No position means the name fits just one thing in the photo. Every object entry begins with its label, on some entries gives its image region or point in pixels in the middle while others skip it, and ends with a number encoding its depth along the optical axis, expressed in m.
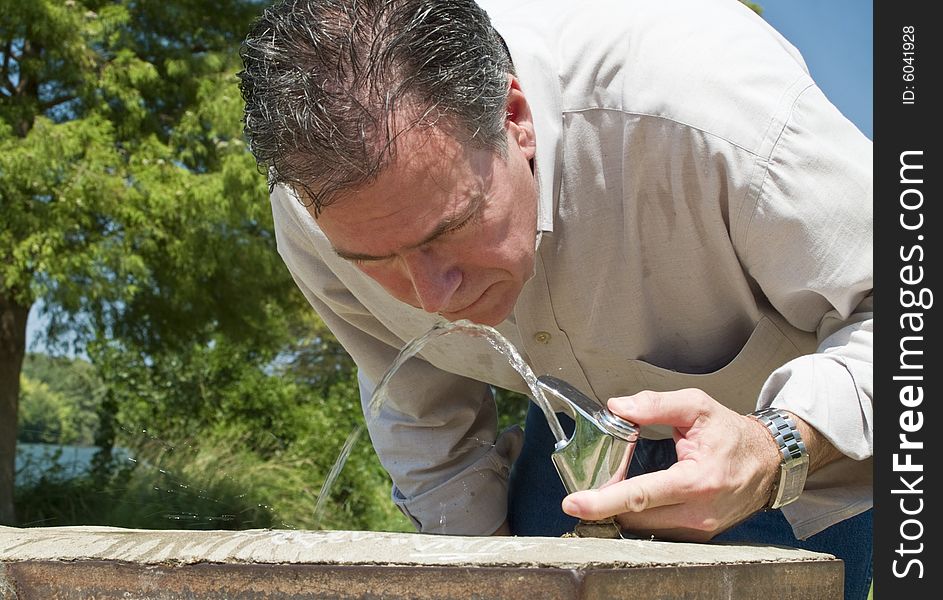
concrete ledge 1.11
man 1.53
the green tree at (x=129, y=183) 6.11
